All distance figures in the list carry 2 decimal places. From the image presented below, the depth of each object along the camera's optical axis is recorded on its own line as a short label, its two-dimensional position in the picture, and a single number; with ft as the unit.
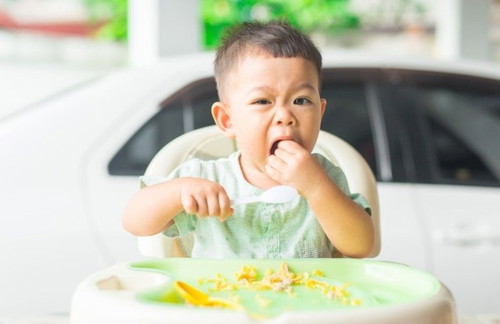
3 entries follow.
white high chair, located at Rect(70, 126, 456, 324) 2.96
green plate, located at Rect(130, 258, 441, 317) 3.56
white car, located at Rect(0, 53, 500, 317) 7.23
